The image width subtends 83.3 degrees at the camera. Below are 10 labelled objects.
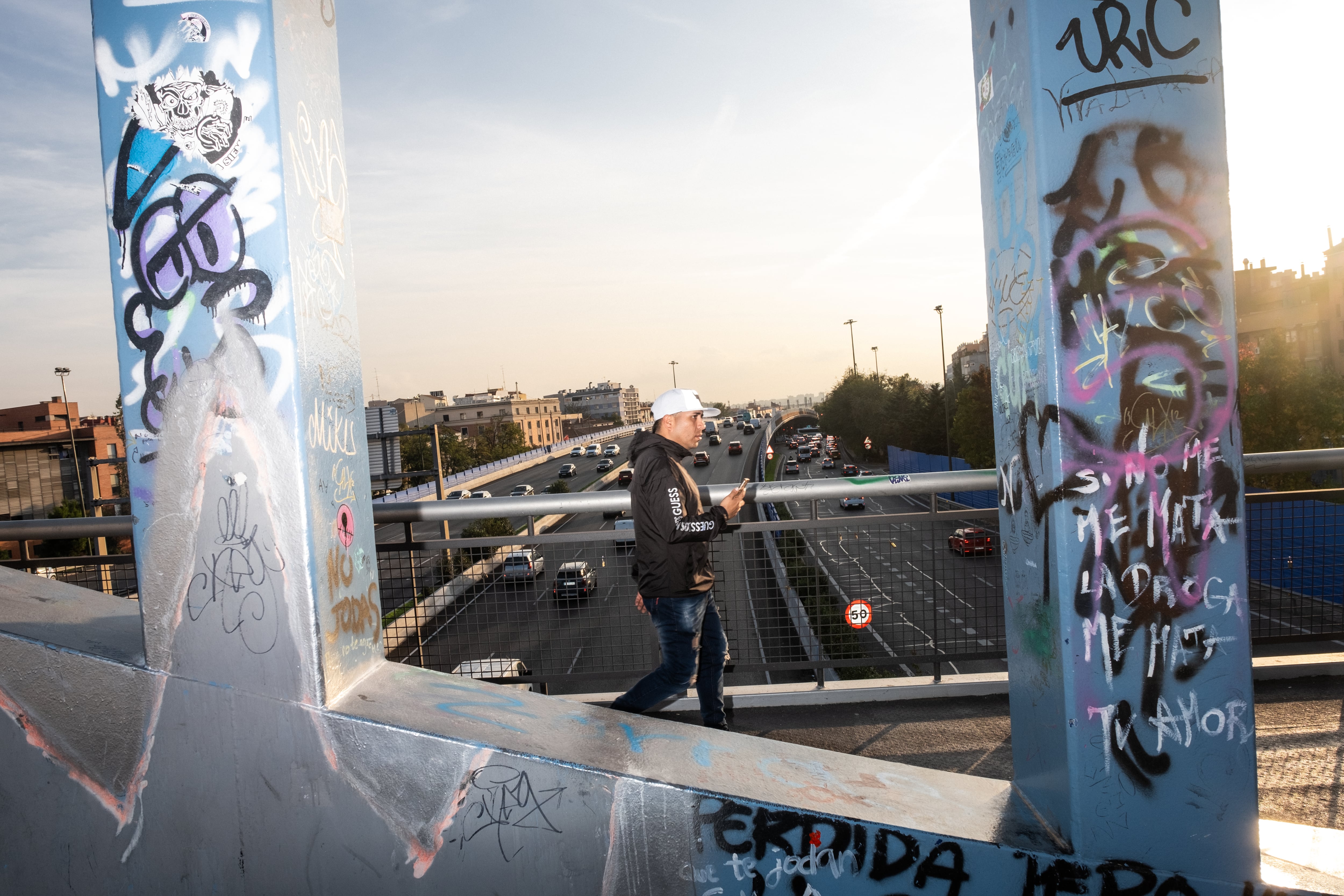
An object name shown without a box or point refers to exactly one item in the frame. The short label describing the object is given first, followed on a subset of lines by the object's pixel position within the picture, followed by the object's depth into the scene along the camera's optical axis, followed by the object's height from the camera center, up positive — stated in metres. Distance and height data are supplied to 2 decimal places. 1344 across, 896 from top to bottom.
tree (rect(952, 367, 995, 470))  46.44 -1.53
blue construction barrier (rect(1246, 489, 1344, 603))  4.68 -1.02
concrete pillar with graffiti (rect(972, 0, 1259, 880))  2.37 -0.11
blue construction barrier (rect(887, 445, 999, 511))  54.91 -4.39
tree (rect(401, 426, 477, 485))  93.88 -2.08
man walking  3.51 -0.64
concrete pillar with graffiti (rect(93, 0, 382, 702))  2.47 +0.37
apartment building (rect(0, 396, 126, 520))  64.00 -0.54
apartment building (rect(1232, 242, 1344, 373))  61.34 +6.35
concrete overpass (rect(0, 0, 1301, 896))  2.38 -0.89
